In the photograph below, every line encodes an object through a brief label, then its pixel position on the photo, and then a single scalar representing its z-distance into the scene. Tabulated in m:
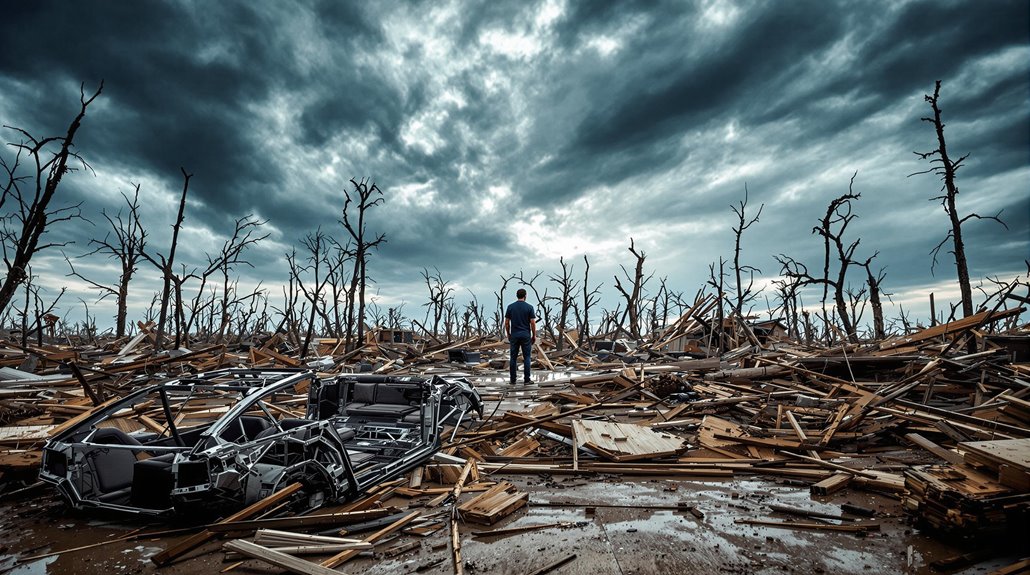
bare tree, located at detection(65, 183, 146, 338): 29.53
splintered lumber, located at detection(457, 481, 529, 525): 4.54
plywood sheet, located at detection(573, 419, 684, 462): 6.59
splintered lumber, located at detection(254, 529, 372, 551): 4.04
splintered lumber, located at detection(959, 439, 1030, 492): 3.68
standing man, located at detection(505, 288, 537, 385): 13.80
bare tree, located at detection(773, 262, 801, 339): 30.19
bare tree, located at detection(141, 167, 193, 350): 22.16
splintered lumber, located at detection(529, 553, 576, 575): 3.59
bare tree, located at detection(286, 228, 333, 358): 18.94
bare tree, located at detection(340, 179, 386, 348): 27.83
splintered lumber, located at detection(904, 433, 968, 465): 5.60
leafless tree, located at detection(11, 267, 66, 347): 20.34
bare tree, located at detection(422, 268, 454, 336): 42.05
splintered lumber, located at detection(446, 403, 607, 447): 7.70
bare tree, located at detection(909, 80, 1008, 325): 17.50
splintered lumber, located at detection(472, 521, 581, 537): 4.32
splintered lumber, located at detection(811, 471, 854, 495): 5.13
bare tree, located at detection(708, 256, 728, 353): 17.37
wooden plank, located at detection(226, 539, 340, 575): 3.54
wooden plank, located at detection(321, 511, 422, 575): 3.79
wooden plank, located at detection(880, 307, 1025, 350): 8.98
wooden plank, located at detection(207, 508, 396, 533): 4.36
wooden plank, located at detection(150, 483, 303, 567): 3.94
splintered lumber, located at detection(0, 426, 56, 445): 6.97
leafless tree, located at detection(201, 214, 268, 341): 25.81
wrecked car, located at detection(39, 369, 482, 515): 4.38
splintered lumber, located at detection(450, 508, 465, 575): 3.64
